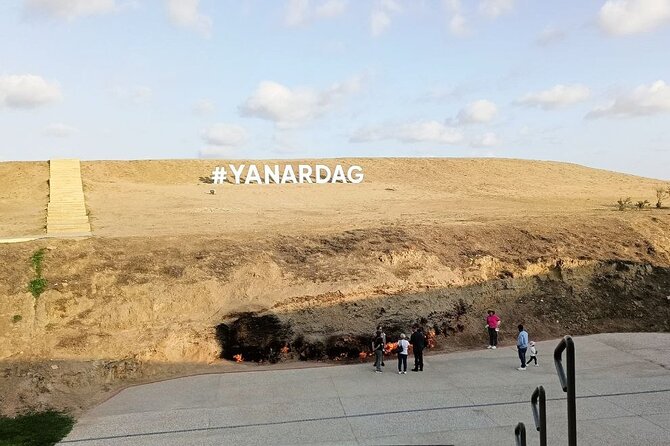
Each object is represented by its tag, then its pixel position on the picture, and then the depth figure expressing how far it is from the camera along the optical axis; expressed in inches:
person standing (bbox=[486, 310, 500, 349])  679.1
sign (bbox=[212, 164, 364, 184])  1806.1
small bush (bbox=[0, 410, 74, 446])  460.4
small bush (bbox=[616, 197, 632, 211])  1236.5
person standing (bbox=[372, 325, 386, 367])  618.0
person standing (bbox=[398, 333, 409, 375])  604.7
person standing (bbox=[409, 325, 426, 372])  610.9
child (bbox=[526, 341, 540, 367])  598.5
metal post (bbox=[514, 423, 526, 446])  203.2
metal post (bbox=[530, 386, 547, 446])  184.5
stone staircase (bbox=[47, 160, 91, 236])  1029.5
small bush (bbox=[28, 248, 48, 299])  681.6
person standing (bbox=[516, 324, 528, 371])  599.2
